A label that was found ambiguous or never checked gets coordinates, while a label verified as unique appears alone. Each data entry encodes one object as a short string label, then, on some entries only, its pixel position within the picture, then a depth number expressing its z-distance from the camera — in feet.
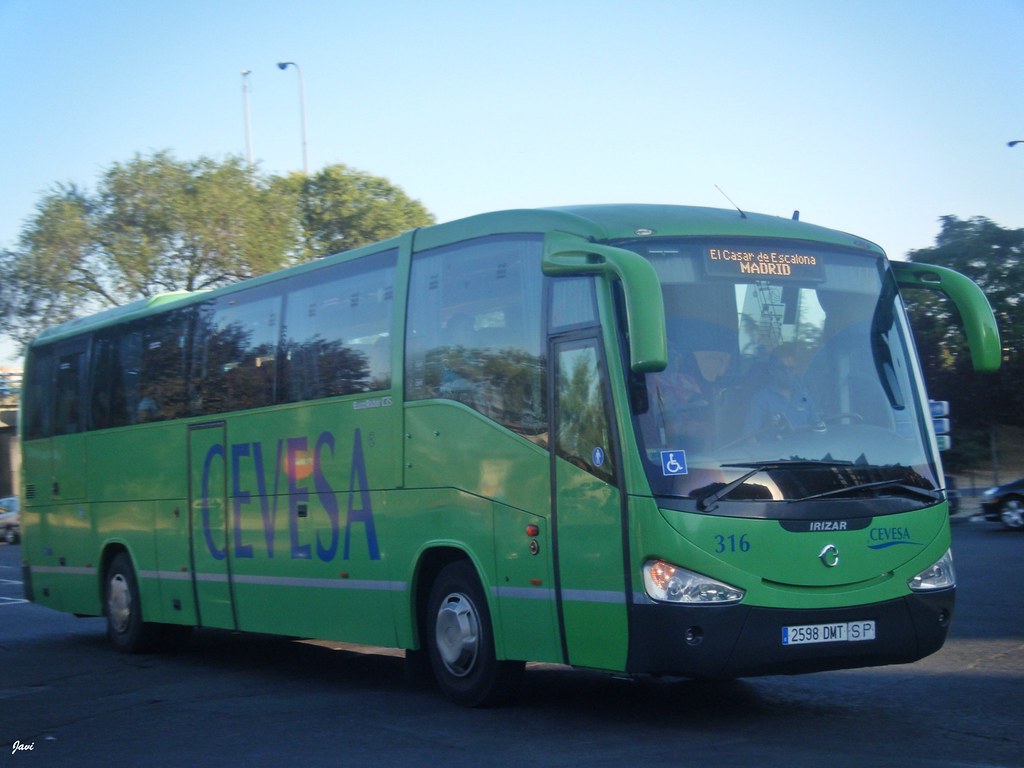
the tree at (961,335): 129.18
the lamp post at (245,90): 199.95
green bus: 24.85
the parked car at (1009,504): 89.76
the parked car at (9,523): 140.36
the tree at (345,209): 197.98
